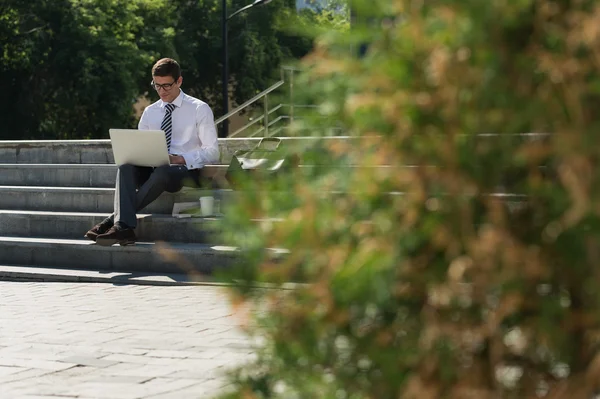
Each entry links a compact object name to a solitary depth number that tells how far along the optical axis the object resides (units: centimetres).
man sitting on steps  1075
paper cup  964
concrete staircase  1078
